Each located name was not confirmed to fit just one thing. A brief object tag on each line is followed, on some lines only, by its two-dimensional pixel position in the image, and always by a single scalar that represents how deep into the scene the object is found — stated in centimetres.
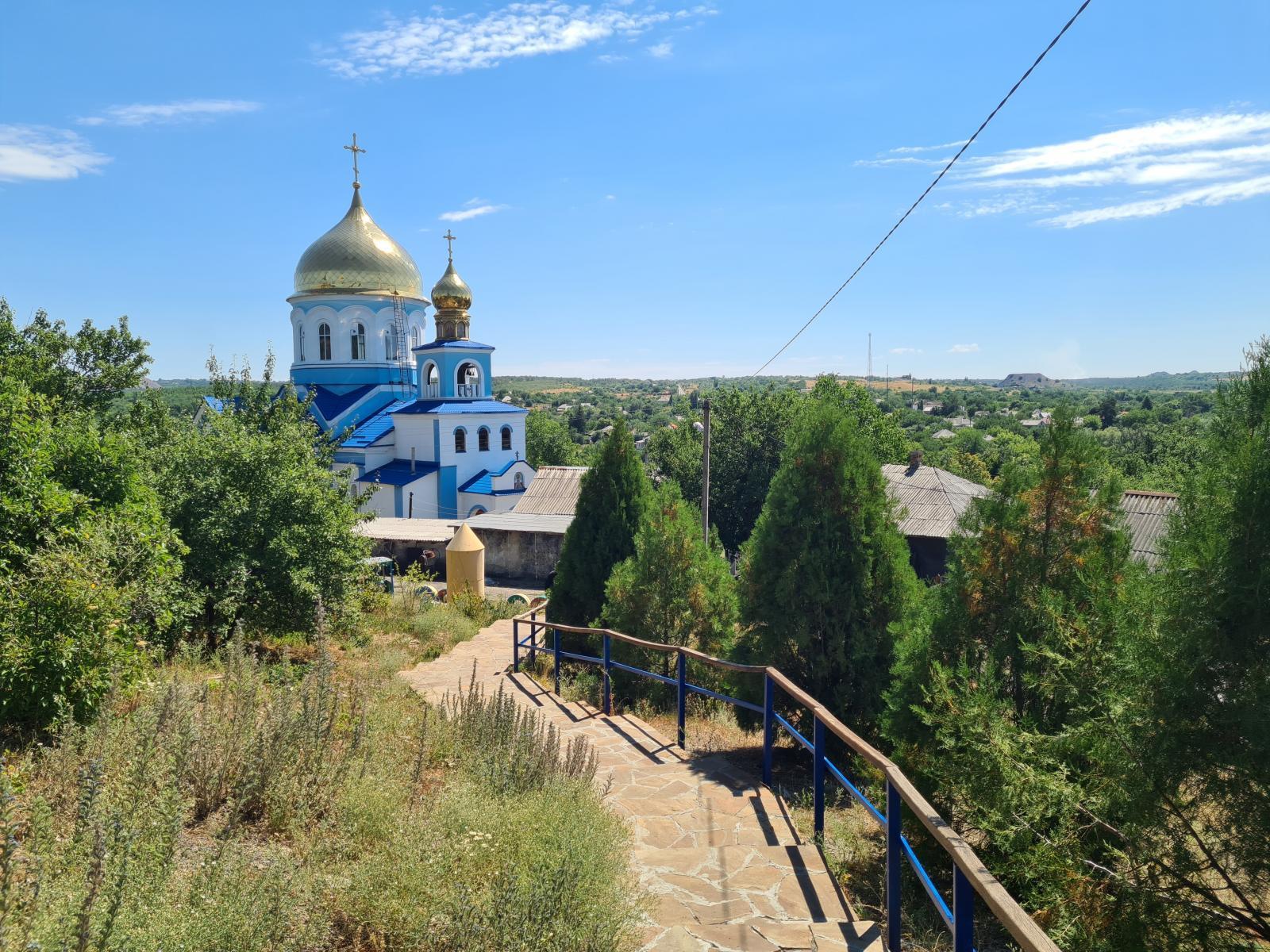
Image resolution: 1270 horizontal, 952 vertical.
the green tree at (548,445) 5094
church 3047
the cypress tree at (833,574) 695
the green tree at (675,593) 923
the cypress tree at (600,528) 1123
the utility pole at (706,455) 1497
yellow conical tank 1794
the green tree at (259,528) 968
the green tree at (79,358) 1859
